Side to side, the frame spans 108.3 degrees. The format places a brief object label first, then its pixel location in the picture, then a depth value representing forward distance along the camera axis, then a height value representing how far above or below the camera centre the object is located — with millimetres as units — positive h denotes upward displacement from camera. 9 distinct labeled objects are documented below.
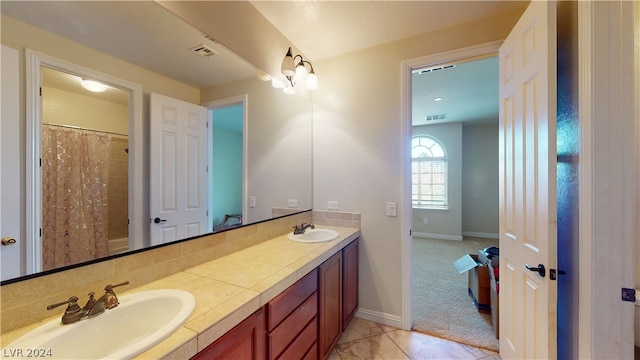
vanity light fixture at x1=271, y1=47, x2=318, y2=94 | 1958 +945
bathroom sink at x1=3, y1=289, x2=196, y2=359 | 664 -490
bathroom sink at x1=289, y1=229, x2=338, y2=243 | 1958 -489
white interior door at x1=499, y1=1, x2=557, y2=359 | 1104 -38
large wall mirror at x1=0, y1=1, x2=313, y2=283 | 784 +274
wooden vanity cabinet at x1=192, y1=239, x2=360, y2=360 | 901 -733
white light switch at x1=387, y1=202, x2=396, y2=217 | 2082 -268
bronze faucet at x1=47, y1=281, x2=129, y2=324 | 752 -435
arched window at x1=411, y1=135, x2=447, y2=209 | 5391 +148
